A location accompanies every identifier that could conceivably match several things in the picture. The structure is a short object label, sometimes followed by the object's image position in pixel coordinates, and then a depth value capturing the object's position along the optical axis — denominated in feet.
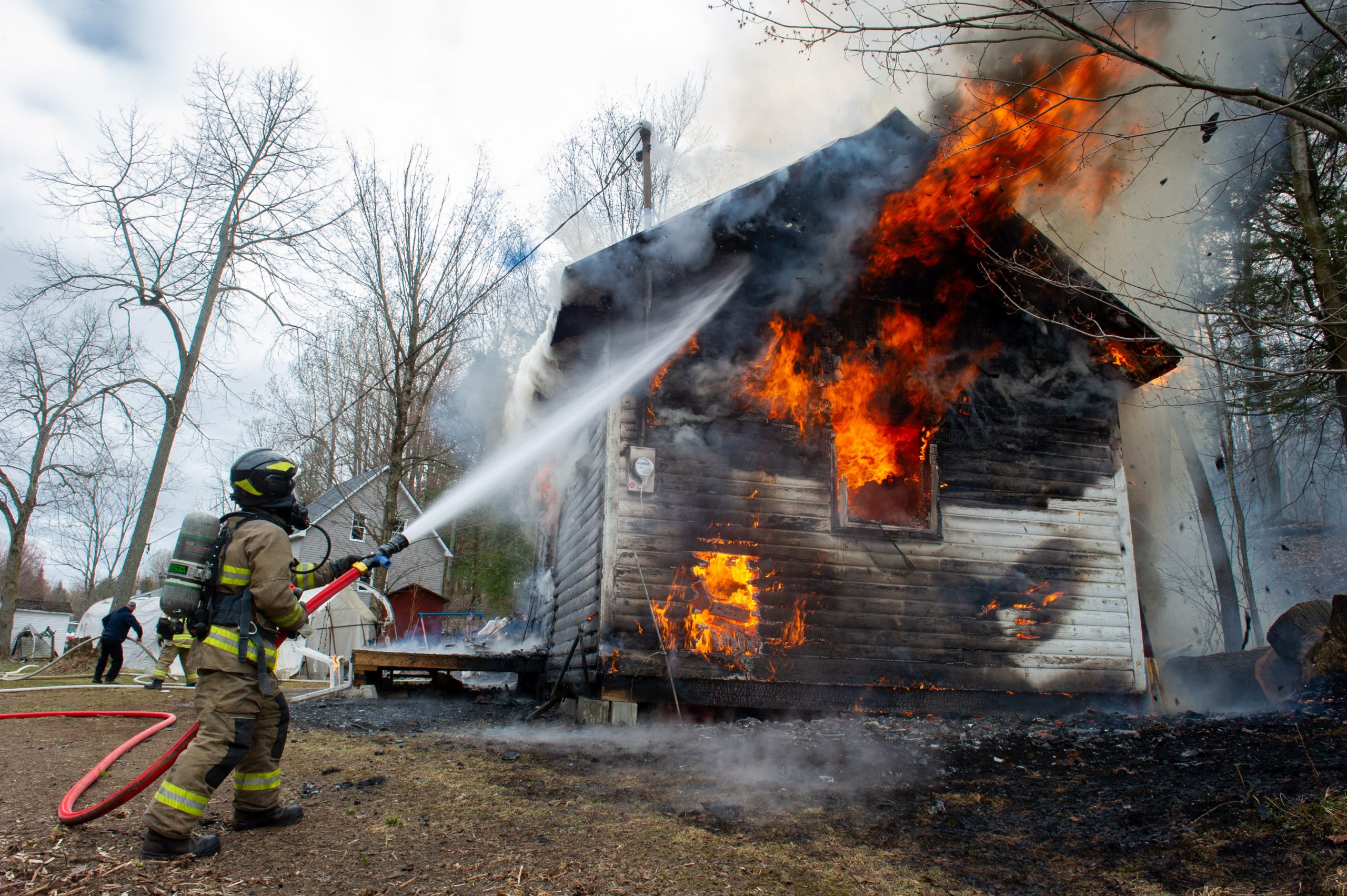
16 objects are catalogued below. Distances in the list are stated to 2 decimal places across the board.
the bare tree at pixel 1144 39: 14.28
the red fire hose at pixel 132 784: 10.72
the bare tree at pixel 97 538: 137.59
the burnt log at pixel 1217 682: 26.58
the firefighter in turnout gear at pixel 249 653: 11.00
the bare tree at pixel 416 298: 54.65
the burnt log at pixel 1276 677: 24.73
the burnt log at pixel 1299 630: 23.70
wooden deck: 29.91
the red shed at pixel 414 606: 89.10
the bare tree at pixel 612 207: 66.80
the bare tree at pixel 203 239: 47.42
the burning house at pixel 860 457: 24.77
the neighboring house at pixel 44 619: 143.33
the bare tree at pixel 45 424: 51.55
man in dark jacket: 38.01
